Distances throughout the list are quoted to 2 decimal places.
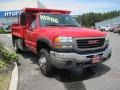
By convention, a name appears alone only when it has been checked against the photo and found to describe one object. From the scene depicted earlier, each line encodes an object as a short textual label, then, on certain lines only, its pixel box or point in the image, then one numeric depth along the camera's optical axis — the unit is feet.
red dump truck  8.51
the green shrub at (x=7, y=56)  11.09
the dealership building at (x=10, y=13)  64.26
